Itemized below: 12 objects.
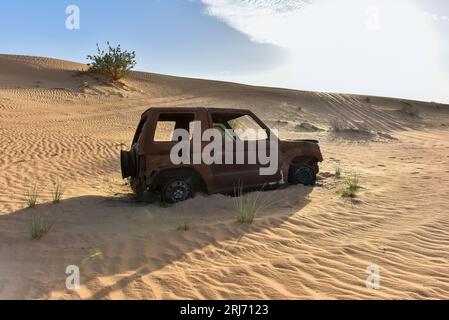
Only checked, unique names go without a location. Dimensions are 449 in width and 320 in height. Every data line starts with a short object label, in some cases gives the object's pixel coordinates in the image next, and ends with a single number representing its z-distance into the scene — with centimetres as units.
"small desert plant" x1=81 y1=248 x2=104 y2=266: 490
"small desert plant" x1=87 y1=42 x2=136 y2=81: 3148
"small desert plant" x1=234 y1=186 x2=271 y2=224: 627
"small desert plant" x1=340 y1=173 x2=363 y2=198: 780
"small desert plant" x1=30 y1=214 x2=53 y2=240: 566
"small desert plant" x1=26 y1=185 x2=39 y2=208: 732
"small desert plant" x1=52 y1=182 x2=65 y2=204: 765
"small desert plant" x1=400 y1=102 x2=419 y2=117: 2762
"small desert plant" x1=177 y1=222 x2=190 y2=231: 597
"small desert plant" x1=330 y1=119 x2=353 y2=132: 1946
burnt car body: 692
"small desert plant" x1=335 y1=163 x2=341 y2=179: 972
